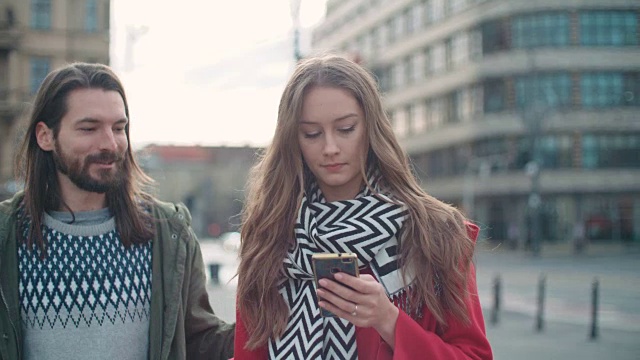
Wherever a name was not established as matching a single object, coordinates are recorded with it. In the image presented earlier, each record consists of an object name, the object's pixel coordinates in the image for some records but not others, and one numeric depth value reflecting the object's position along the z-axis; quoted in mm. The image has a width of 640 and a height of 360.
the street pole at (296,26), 10164
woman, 2852
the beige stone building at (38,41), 30703
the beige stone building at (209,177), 104188
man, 3426
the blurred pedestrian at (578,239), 44500
